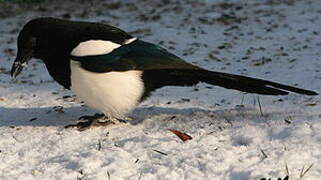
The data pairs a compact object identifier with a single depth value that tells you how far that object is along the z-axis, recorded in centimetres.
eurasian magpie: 616
